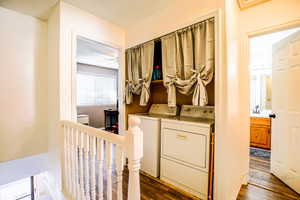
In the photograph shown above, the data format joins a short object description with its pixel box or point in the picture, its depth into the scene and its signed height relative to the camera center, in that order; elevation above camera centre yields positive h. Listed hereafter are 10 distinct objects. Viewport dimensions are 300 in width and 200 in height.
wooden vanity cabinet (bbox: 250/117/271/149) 3.13 -0.76
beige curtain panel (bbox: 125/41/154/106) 2.24 +0.47
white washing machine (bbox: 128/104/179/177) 2.02 -0.66
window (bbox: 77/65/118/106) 4.93 +0.50
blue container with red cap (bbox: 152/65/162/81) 2.36 +0.43
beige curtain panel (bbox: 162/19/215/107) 1.58 +0.48
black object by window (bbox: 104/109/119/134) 4.98 -0.73
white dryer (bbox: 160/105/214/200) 1.57 -0.66
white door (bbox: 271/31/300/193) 1.77 -0.15
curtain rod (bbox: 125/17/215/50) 2.04 +0.89
